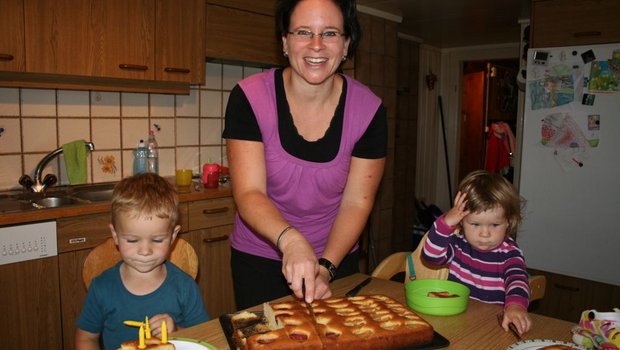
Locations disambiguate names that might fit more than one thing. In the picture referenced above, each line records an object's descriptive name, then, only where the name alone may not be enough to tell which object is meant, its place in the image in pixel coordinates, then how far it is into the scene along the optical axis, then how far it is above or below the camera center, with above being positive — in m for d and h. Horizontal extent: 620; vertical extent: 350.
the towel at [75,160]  2.62 -0.18
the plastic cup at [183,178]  2.86 -0.29
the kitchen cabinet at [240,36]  2.94 +0.56
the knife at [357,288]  1.26 -0.41
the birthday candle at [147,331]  0.90 -0.37
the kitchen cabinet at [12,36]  2.13 +0.38
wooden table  1.00 -0.42
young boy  1.23 -0.40
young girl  1.44 -0.32
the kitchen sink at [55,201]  2.41 -0.37
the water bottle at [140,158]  2.93 -0.18
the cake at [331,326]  0.90 -0.38
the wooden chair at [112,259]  1.35 -0.37
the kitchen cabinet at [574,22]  2.98 +0.69
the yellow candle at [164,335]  0.86 -0.36
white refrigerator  2.95 -0.18
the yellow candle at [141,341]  0.85 -0.37
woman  1.28 -0.05
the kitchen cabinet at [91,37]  2.24 +0.42
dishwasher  1.96 -0.47
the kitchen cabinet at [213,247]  2.66 -0.65
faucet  2.47 -0.27
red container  2.86 -0.27
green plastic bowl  1.13 -0.39
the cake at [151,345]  0.85 -0.38
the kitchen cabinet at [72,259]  2.14 -0.58
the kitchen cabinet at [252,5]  2.96 +0.76
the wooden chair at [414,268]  1.52 -0.43
